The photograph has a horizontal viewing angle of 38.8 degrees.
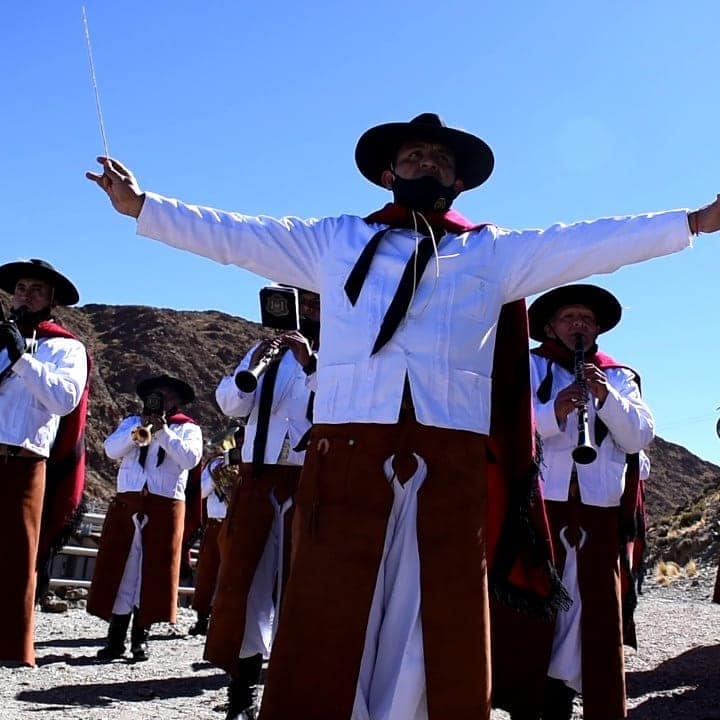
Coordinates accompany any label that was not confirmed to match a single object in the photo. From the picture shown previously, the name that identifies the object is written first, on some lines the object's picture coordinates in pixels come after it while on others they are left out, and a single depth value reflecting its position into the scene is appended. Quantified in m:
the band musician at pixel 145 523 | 9.24
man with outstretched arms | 3.25
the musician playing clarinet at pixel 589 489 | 5.47
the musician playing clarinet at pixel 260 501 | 5.86
